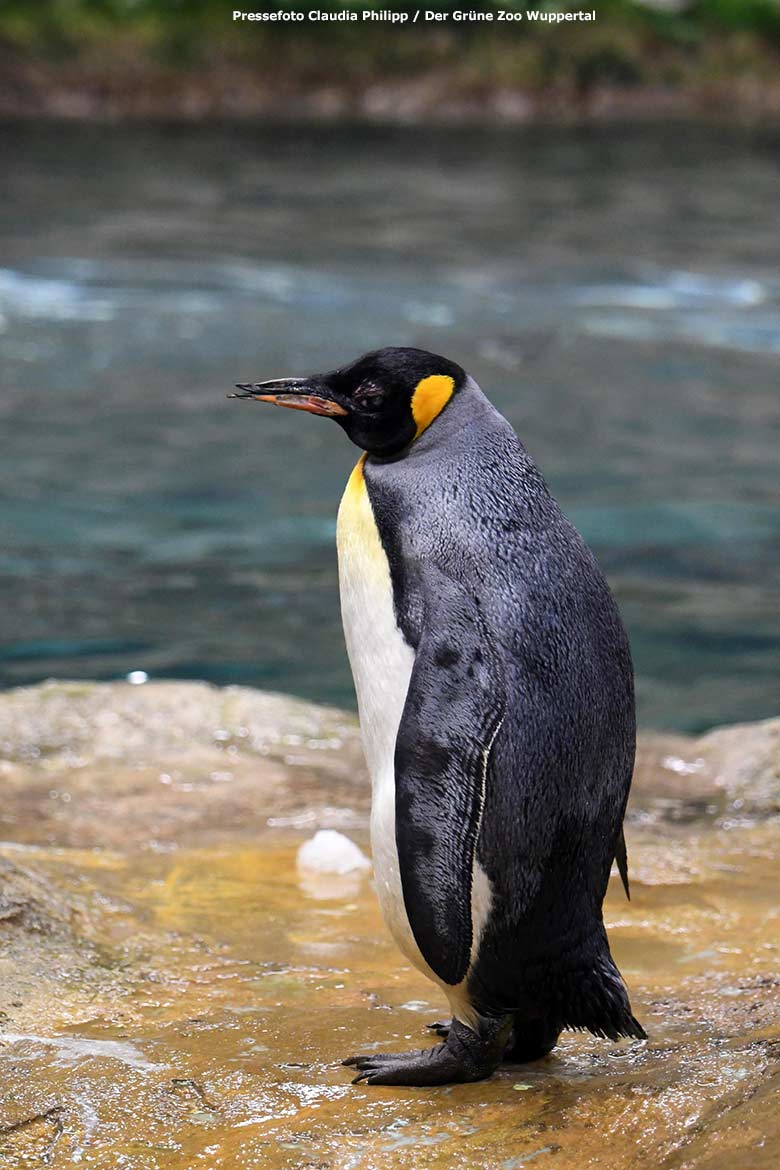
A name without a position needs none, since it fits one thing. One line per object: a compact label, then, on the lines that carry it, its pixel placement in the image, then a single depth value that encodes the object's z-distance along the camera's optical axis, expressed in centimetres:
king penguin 562
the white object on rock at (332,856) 882
